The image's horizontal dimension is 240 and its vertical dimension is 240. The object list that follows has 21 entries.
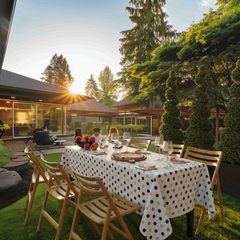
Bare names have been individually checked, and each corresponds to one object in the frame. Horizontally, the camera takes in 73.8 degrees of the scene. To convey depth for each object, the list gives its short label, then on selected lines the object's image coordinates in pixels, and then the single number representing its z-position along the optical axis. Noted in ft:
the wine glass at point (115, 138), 9.11
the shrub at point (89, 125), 63.60
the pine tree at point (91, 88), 146.02
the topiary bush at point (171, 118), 18.53
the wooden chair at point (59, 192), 6.44
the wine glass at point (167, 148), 6.60
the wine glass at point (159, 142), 7.19
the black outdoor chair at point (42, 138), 28.46
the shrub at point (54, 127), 47.57
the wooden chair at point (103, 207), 5.06
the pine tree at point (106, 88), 109.80
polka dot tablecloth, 5.13
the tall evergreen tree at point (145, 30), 57.36
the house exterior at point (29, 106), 29.99
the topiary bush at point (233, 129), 11.84
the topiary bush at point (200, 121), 14.56
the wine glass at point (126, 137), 9.50
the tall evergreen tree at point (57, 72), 119.34
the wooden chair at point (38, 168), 8.19
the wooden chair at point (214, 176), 7.48
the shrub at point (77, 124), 65.85
